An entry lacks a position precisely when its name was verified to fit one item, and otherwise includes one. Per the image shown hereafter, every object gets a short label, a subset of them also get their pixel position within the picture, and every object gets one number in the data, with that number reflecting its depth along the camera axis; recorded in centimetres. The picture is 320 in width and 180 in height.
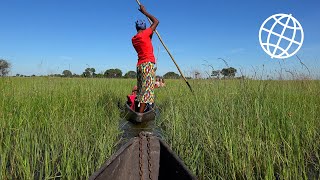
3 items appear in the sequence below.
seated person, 520
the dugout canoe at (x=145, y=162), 167
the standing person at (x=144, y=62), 445
